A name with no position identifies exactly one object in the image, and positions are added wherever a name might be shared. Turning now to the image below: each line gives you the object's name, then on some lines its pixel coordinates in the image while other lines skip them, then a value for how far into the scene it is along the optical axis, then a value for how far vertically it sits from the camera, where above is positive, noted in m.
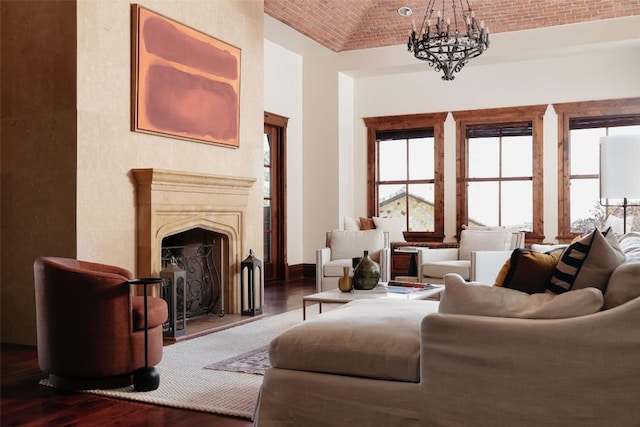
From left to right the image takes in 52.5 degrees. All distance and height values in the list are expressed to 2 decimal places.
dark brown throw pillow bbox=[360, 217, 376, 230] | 8.87 -0.14
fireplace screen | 5.76 -0.59
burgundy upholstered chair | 3.63 -0.63
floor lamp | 5.24 +0.38
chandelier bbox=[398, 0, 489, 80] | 6.06 +1.60
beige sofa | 2.35 -0.62
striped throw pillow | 2.58 -0.21
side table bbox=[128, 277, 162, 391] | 3.68 -0.91
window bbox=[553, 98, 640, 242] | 8.63 +0.72
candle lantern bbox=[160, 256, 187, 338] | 5.07 -0.62
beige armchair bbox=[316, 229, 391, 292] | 6.79 -0.43
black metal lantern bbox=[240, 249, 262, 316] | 6.16 -0.69
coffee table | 4.73 -0.62
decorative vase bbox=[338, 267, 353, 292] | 5.03 -0.55
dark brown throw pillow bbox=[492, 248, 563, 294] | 2.66 -0.25
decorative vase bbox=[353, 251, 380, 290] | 5.04 -0.49
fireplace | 5.04 -0.01
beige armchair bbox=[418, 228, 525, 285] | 6.68 -0.47
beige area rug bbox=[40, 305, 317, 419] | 3.44 -0.99
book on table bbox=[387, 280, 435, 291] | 5.31 -0.59
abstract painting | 5.11 +1.14
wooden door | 9.15 +0.19
